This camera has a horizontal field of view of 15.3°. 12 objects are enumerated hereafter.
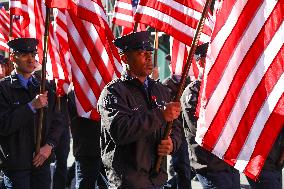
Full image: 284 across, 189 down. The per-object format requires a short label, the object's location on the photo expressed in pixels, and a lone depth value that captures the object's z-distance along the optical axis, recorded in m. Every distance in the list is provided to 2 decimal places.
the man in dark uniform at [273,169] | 9.66
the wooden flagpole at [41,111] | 9.69
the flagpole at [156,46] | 13.58
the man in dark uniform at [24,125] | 9.52
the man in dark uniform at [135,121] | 7.28
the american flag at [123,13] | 13.96
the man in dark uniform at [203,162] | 9.88
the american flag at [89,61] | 11.56
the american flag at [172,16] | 11.13
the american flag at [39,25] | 13.92
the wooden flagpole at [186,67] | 7.32
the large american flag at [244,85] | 6.98
